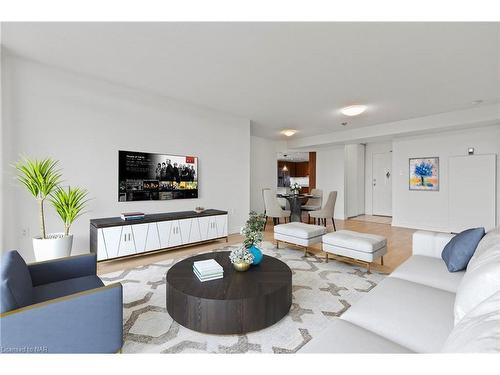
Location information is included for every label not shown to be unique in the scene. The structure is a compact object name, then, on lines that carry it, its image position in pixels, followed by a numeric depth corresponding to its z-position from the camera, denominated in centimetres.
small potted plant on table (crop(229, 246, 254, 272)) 219
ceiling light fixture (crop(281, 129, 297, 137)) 627
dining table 634
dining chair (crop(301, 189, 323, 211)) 689
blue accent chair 120
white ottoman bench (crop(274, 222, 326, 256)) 365
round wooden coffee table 174
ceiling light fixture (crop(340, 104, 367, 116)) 436
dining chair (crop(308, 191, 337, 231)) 569
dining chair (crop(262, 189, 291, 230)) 600
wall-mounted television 382
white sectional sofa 83
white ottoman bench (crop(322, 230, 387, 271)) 296
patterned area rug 169
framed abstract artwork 570
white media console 326
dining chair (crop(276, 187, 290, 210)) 770
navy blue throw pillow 190
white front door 766
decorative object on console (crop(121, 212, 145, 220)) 358
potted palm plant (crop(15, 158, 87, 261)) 271
